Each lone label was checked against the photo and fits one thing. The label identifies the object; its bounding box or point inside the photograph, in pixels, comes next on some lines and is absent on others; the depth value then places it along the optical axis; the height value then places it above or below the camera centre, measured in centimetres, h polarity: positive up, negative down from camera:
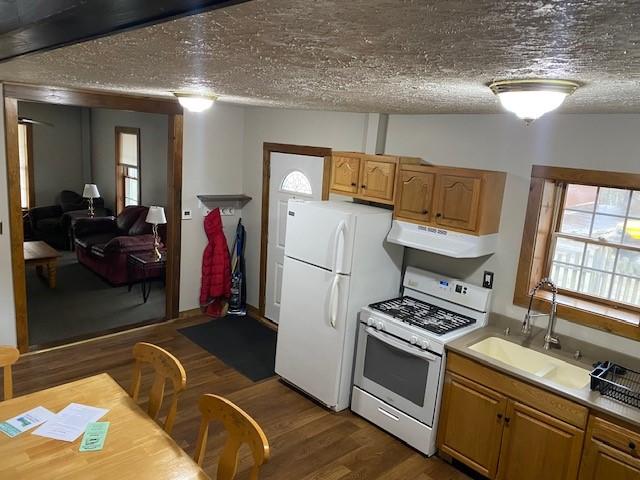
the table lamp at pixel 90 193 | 790 -74
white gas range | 322 -124
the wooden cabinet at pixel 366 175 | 369 -6
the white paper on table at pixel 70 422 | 206 -122
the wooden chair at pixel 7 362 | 243 -111
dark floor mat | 439 -184
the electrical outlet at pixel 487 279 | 345 -74
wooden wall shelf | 523 -47
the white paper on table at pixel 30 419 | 210 -122
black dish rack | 253 -108
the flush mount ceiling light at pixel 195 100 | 299 +34
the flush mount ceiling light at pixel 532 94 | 156 +28
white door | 473 -32
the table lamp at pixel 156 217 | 600 -81
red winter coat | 531 -125
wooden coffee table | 573 -133
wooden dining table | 184 -123
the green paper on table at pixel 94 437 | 199 -122
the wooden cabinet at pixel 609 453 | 238 -135
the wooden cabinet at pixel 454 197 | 317 -16
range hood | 325 -48
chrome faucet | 303 -89
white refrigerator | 356 -91
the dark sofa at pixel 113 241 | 611 -125
